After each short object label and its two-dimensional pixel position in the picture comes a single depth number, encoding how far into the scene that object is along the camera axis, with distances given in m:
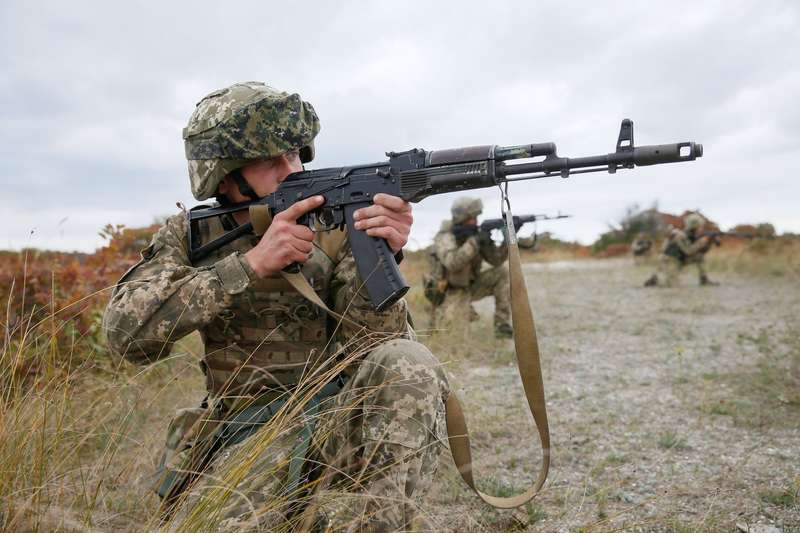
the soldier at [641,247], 20.83
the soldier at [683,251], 13.82
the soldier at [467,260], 8.24
